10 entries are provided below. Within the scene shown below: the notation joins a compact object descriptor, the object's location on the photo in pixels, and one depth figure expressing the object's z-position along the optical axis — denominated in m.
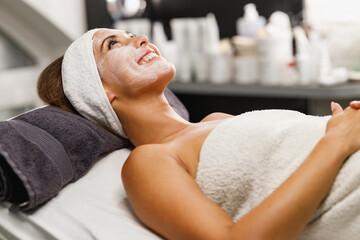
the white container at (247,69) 2.69
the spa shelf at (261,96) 2.43
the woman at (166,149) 1.01
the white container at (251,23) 2.75
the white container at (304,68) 2.51
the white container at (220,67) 2.80
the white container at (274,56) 2.58
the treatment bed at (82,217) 1.19
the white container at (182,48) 2.99
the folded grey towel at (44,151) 1.19
